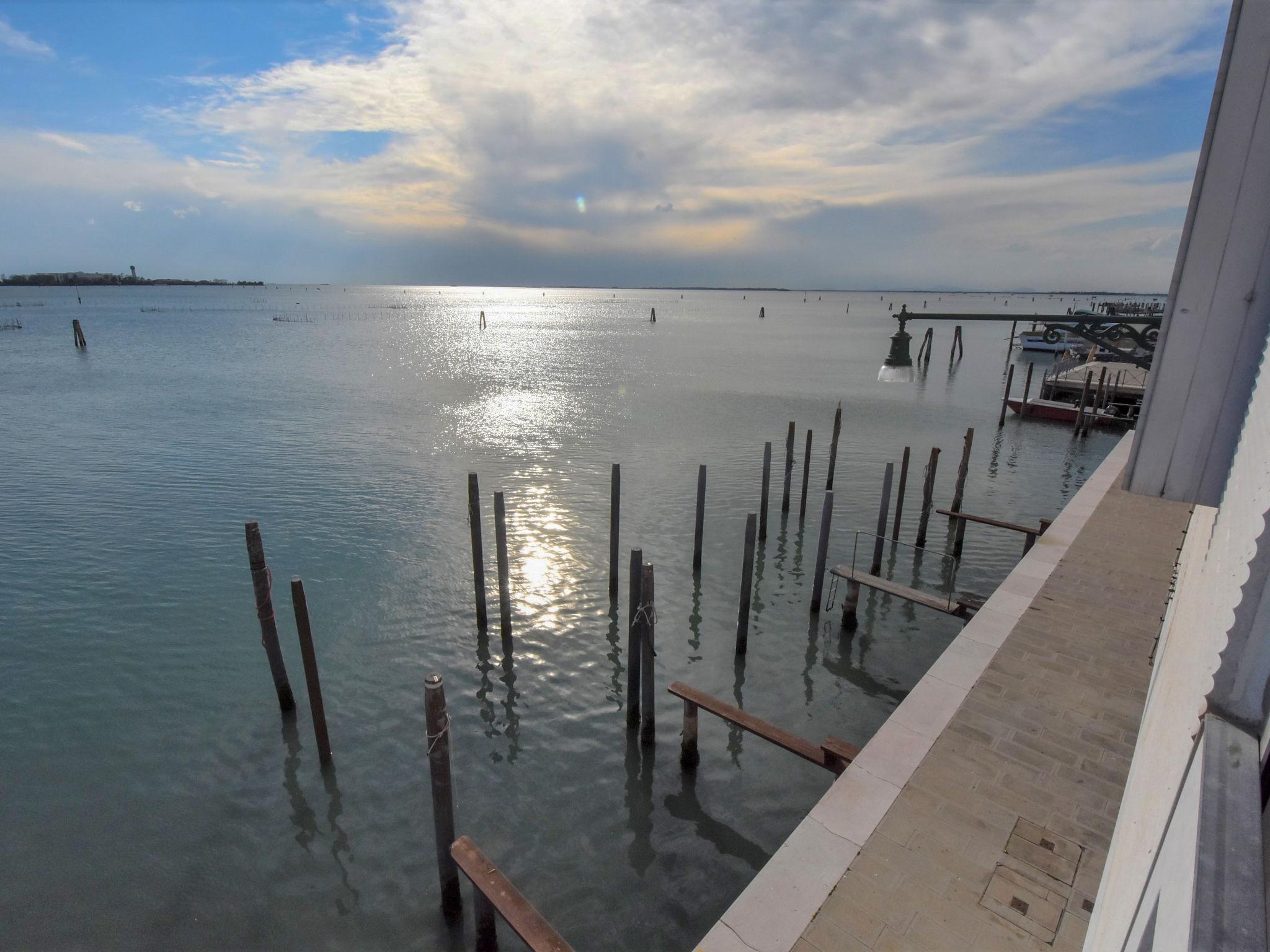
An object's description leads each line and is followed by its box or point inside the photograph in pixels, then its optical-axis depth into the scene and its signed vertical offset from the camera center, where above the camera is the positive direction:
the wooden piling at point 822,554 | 11.57 -4.55
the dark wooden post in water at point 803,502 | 17.45 -5.29
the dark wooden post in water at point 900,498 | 15.71 -4.62
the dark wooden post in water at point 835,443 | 18.08 -3.99
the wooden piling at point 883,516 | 13.85 -4.54
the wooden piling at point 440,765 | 6.05 -4.28
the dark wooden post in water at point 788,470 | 17.36 -4.44
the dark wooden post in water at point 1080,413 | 27.98 -4.57
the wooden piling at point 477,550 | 11.38 -4.35
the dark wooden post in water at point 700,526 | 13.70 -4.66
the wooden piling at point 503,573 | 10.77 -4.52
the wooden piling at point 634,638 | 8.49 -4.38
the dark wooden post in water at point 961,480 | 16.59 -4.43
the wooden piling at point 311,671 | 8.09 -4.66
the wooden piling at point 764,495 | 15.75 -4.68
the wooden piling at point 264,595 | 8.61 -3.92
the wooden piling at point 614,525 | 12.58 -4.31
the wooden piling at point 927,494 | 15.49 -4.50
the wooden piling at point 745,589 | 10.77 -4.71
